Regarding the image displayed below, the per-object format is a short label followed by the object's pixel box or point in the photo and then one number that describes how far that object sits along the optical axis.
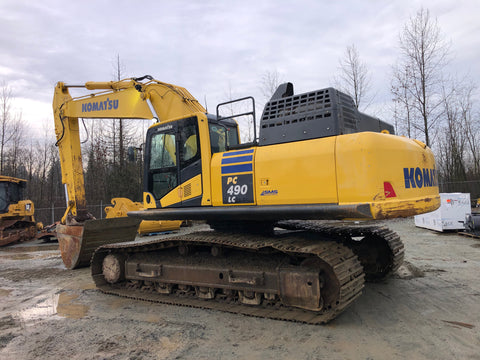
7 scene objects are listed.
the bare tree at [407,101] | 18.70
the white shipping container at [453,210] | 11.30
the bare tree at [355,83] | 19.55
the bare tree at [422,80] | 17.97
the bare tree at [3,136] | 27.40
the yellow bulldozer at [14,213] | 13.84
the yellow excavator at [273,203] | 3.80
